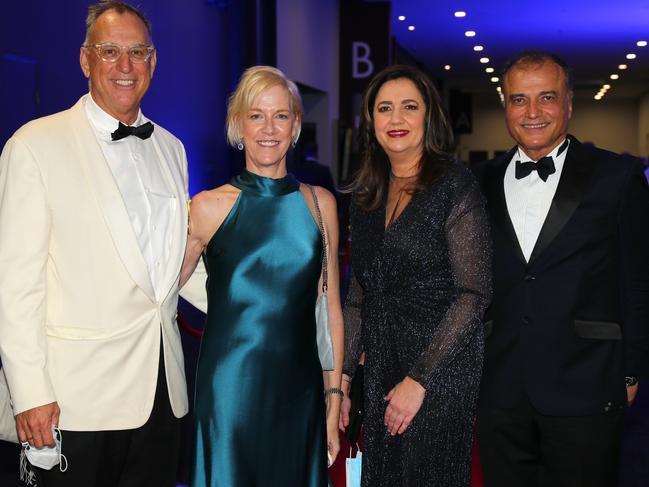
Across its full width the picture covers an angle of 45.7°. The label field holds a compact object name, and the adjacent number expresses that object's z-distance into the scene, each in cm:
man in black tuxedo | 260
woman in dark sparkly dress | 242
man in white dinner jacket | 220
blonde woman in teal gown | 246
